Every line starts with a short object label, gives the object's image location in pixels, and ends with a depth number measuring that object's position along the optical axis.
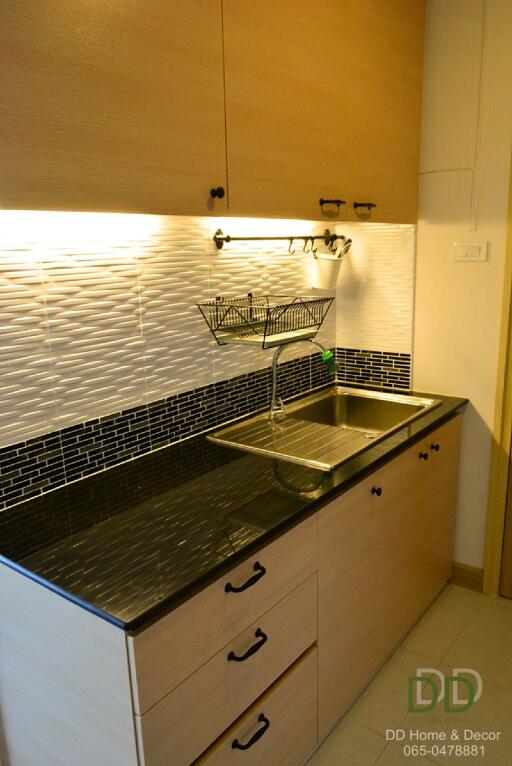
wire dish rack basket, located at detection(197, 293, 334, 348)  1.89
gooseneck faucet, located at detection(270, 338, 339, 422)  1.96
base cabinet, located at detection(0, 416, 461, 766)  1.11
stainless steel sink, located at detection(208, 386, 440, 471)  1.78
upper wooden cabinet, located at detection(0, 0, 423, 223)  1.07
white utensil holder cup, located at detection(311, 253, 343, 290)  2.20
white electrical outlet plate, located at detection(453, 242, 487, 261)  2.25
